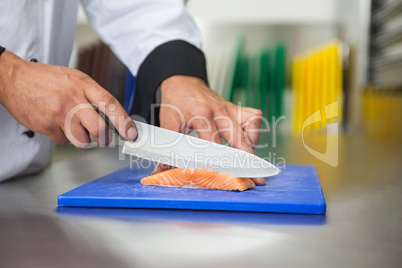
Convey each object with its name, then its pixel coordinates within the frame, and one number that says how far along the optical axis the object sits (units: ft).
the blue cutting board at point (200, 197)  2.60
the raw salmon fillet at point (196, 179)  3.00
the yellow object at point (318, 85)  9.95
